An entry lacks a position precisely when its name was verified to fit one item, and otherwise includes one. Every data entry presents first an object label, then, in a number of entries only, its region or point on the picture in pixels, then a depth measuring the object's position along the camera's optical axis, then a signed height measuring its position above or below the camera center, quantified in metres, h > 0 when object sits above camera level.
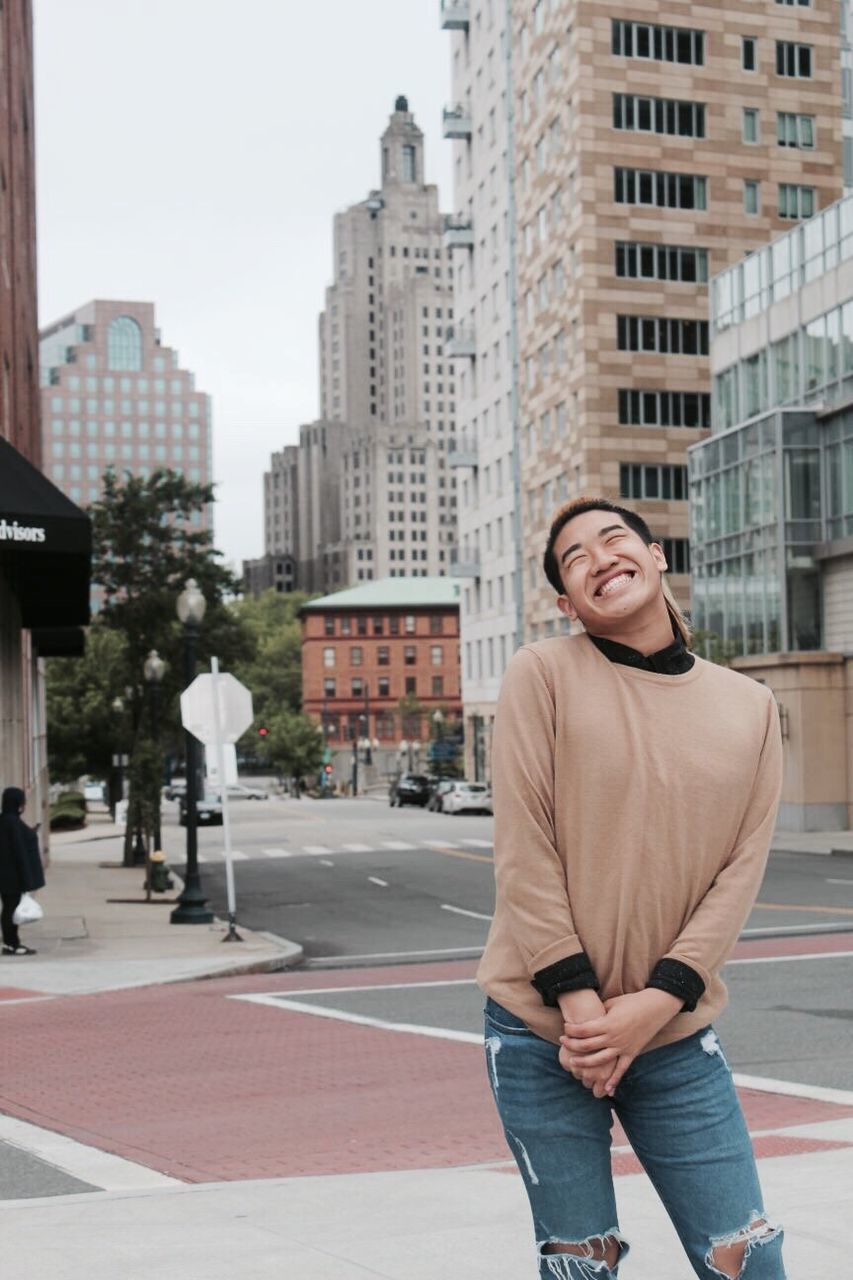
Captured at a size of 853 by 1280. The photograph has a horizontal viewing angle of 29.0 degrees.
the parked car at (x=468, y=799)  66.94 -3.68
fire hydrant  29.91 -2.93
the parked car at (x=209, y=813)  61.55 -3.73
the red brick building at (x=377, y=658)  145.50 +4.72
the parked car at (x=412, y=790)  78.25 -3.79
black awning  17.94 +2.20
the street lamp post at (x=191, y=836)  23.16 -1.73
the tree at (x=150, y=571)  39.50 +3.52
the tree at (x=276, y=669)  164.25 +4.61
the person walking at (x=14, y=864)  18.22 -1.60
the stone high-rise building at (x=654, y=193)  69.62 +22.23
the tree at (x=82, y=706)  66.62 +0.46
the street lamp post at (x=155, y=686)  31.64 +0.62
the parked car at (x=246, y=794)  108.12 -5.32
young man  3.36 -0.49
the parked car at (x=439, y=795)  70.12 -3.68
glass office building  45.00 +6.98
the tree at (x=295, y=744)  117.19 -2.25
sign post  20.69 +0.07
